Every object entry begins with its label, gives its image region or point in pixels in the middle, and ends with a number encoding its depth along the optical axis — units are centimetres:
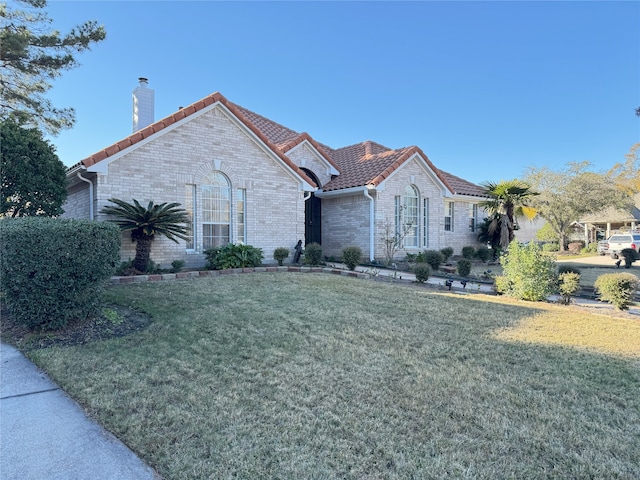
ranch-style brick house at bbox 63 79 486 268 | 1098
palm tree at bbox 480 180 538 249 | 1773
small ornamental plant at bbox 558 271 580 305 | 834
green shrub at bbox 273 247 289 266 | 1295
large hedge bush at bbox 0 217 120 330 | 496
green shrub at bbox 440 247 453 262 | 1685
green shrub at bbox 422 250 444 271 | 1406
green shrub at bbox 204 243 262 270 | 1149
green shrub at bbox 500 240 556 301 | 850
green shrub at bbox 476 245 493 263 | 1842
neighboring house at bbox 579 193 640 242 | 3784
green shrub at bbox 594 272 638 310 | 775
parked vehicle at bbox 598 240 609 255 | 2877
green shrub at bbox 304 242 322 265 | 1313
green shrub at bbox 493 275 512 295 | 920
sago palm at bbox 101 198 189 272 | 998
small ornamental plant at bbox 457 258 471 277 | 1241
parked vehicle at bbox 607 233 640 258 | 2578
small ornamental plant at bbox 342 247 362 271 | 1270
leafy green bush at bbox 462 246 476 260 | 1852
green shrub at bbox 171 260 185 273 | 1082
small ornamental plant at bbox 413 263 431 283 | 1099
